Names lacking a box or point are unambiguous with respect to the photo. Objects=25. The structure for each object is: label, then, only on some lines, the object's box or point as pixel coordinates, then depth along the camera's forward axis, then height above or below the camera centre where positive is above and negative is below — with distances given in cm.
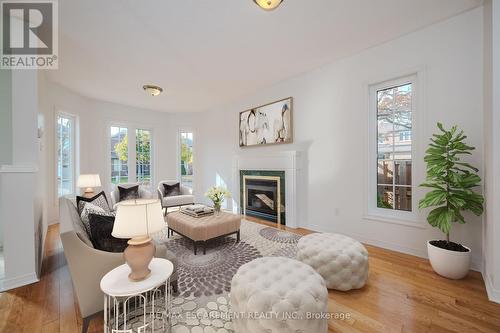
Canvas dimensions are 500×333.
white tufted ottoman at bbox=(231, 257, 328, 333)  126 -89
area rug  162 -122
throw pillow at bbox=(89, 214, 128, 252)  171 -59
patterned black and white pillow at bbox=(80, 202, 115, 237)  192 -47
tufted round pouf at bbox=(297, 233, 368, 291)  196 -97
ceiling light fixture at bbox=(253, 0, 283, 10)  200 +162
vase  337 -74
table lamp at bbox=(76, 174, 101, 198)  355 -29
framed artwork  415 +92
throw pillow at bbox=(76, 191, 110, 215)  241 -47
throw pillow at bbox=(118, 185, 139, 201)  442 -60
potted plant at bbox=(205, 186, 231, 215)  334 -49
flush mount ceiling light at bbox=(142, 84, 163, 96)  384 +148
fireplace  415 -68
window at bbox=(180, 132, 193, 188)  676 +31
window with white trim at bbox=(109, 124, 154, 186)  566 +33
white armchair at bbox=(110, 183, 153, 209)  431 -63
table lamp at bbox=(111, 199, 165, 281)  134 -45
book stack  322 -75
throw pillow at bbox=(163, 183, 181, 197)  506 -62
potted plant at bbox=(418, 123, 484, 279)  211 -37
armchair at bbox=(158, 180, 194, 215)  475 -79
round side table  126 -88
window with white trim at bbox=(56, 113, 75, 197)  445 +26
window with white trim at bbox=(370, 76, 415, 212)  287 +32
